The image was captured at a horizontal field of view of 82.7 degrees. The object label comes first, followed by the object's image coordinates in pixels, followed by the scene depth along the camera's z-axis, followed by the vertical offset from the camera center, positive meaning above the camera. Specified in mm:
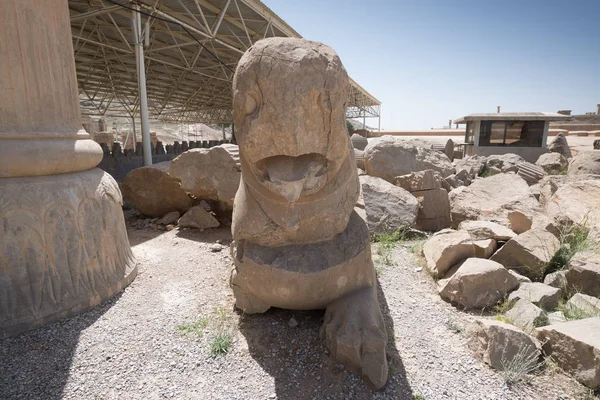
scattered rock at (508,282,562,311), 2211 -1046
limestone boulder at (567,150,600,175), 5297 -476
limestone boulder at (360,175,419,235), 3586 -764
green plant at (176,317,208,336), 2021 -1138
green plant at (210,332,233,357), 1863 -1139
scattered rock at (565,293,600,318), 2053 -1040
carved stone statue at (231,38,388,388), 1513 -356
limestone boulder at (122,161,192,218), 4145 -664
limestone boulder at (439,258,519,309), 2332 -1019
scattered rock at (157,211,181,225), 4184 -994
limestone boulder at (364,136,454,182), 4992 -345
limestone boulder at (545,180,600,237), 3010 -673
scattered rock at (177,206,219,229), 3973 -958
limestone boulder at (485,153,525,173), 5971 -513
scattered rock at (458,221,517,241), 2891 -822
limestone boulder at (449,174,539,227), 3705 -727
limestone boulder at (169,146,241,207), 3770 -389
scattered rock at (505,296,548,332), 2006 -1080
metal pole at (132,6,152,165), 5895 +861
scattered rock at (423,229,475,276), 2705 -929
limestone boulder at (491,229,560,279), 2619 -906
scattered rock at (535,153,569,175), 6679 -583
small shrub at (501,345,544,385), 1708 -1163
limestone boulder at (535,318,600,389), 1644 -1065
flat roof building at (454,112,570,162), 8547 +40
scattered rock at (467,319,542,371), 1774 -1094
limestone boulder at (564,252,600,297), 2301 -954
